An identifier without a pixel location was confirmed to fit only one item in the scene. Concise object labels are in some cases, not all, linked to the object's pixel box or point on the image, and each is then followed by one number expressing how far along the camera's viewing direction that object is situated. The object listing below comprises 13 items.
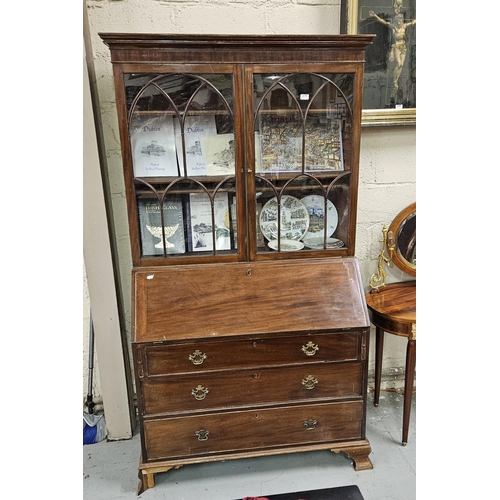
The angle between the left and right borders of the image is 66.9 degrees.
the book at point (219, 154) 1.49
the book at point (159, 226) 1.51
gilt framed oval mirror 1.89
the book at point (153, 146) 1.44
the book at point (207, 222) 1.53
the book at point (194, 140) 1.47
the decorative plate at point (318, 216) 1.60
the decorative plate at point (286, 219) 1.57
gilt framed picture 1.65
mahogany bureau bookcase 1.40
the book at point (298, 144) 1.51
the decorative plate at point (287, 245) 1.59
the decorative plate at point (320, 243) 1.61
